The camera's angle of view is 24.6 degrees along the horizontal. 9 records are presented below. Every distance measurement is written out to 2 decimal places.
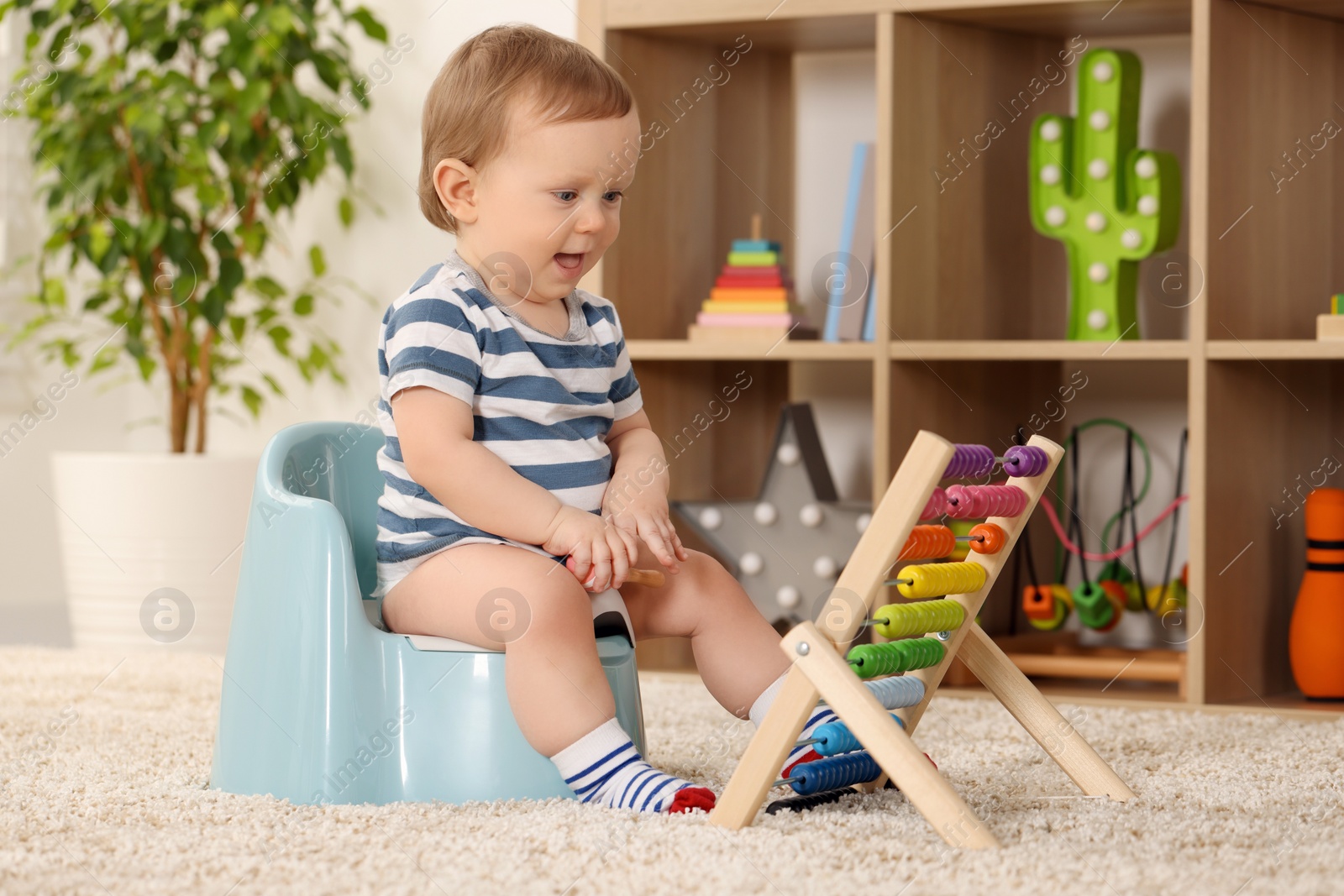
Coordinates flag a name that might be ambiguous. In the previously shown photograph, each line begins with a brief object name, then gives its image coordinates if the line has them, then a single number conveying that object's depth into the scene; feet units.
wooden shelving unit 10.41
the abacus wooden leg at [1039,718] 8.91
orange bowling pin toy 10.48
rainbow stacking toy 11.17
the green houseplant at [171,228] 11.76
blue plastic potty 8.80
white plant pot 11.74
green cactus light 10.93
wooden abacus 8.29
